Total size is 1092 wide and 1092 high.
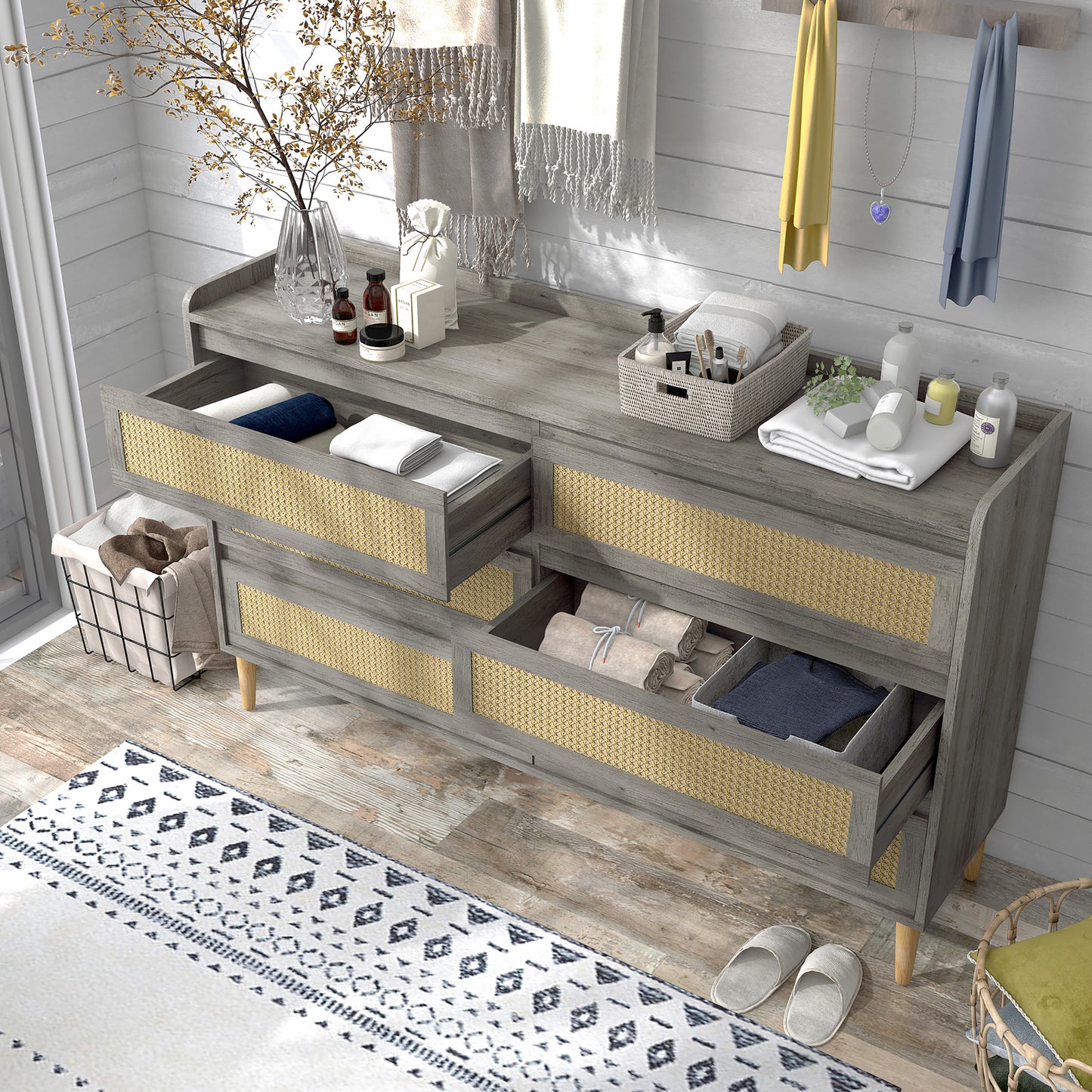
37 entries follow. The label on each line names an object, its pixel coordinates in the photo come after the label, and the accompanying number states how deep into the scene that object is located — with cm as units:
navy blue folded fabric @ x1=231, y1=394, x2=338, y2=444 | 243
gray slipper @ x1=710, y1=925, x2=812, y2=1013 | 230
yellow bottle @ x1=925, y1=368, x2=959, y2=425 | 211
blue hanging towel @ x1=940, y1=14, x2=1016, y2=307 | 194
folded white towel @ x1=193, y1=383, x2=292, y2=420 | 248
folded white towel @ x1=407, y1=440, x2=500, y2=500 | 225
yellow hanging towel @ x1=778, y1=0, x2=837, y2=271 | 206
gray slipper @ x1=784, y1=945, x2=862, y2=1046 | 224
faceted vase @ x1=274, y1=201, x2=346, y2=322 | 253
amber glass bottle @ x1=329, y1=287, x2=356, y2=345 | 247
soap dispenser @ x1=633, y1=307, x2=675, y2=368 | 222
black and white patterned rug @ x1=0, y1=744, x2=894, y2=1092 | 219
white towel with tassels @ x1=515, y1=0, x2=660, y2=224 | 224
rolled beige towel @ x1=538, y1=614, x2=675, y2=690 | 228
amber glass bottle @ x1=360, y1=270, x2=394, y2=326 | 244
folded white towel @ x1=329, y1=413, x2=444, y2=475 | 225
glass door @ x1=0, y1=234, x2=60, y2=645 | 310
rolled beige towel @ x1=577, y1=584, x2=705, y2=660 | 235
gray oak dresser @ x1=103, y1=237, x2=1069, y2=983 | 205
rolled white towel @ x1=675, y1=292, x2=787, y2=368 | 220
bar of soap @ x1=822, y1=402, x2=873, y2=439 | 210
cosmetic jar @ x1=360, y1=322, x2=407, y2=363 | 241
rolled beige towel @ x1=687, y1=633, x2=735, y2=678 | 241
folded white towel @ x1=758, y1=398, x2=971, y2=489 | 204
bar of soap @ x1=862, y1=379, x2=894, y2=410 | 217
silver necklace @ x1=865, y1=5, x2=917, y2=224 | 213
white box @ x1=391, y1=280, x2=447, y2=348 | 243
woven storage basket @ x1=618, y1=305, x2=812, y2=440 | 214
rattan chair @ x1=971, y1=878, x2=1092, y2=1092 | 168
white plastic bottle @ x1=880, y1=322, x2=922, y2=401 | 216
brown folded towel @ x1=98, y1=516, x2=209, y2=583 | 288
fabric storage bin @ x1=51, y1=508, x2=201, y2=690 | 288
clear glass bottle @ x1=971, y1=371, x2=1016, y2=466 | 204
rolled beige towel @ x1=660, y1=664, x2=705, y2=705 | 235
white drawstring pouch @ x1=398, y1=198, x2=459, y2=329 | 249
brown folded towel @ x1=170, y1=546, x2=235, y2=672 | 289
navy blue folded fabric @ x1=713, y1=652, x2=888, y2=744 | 219
